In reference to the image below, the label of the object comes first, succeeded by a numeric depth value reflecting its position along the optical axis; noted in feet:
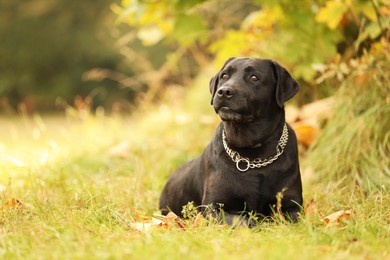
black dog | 24.04
